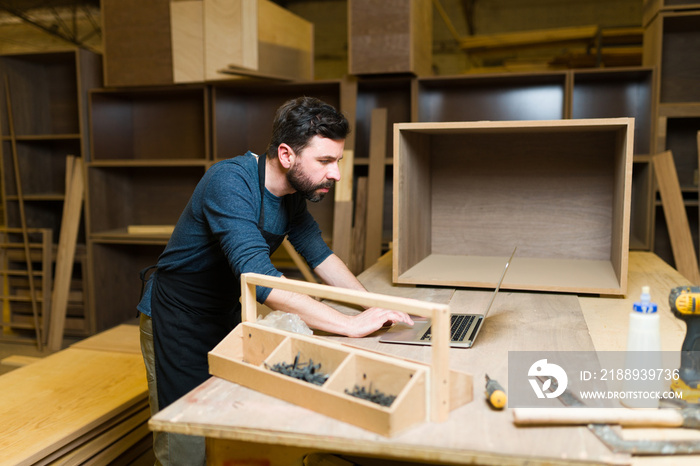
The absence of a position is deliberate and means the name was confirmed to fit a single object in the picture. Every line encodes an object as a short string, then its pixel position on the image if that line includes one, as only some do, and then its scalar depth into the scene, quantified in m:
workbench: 0.81
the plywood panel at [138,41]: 3.66
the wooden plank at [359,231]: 3.59
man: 1.56
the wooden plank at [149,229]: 4.03
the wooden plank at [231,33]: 3.42
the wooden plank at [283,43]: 3.54
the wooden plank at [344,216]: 3.42
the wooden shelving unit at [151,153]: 3.89
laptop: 1.26
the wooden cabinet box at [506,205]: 1.85
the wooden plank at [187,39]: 3.56
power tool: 0.98
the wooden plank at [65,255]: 3.98
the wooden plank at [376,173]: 3.44
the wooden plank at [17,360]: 3.76
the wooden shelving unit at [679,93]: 3.38
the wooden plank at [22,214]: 4.05
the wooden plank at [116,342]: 2.85
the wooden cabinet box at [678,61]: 3.43
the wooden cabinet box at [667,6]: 3.12
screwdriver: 0.92
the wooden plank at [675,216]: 2.74
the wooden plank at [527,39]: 4.62
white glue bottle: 0.95
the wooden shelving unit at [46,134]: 4.07
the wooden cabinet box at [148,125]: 4.06
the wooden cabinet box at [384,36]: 3.26
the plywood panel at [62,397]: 1.75
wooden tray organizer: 0.87
